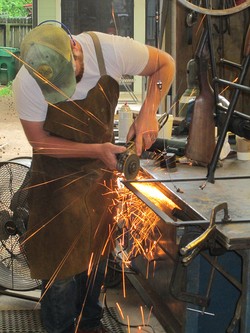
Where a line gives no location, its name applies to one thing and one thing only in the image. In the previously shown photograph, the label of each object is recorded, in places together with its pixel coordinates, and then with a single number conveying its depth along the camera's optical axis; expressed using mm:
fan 3582
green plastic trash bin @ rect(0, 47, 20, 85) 9859
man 2949
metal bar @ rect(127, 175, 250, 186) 2875
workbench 2244
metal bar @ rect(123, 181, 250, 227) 2217
